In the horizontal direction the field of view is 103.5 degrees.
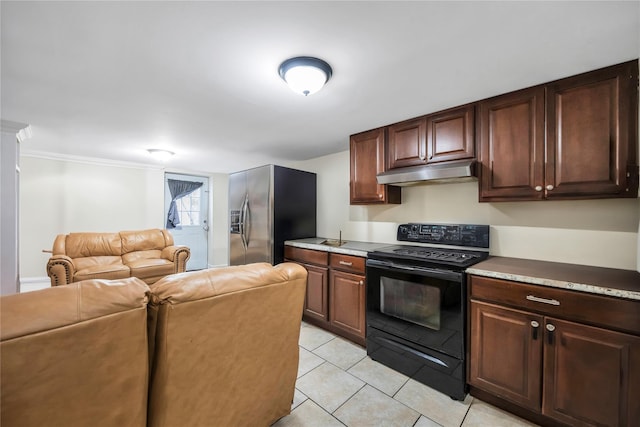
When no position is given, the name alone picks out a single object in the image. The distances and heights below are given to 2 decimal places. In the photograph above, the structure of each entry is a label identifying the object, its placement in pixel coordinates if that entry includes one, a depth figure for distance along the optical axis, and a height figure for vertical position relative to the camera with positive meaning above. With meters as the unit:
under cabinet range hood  1.99 +0.34
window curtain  5.28 +0.39
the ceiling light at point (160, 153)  3.68 +0.87
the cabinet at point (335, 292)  2.43 -0.83
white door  5.32 -0.15
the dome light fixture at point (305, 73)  1.51 +0.87
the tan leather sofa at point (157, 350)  0.71 -0.50
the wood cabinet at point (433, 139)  2.09 +0.67
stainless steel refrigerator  3.17 +0.02
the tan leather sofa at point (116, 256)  3.34 -0.68
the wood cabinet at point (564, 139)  1.51 +0.50
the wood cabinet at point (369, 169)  2.63 +0.48
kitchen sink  2.91 -0.36
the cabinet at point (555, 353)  1.27 -0.80
